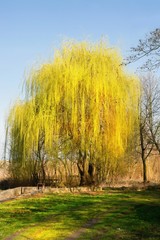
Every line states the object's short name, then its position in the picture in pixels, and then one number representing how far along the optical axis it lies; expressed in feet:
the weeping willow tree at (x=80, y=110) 76.95
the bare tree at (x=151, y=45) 30.86
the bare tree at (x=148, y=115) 103.19
